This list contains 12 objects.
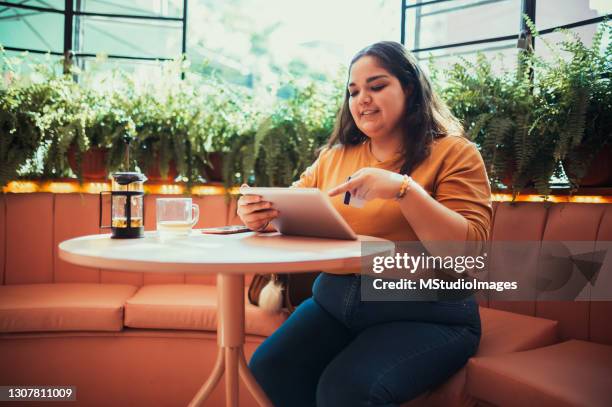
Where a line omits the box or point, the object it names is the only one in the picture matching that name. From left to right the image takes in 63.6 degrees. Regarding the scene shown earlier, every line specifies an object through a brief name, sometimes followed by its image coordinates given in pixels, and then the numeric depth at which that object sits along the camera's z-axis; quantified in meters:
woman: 1.28
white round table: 0.99
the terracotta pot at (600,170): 2.15
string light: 2.74
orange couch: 1.94
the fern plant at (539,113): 2.12
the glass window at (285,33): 3.11
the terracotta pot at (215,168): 2.90
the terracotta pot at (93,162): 2.78
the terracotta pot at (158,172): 2.80
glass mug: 1.49
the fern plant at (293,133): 2.76
